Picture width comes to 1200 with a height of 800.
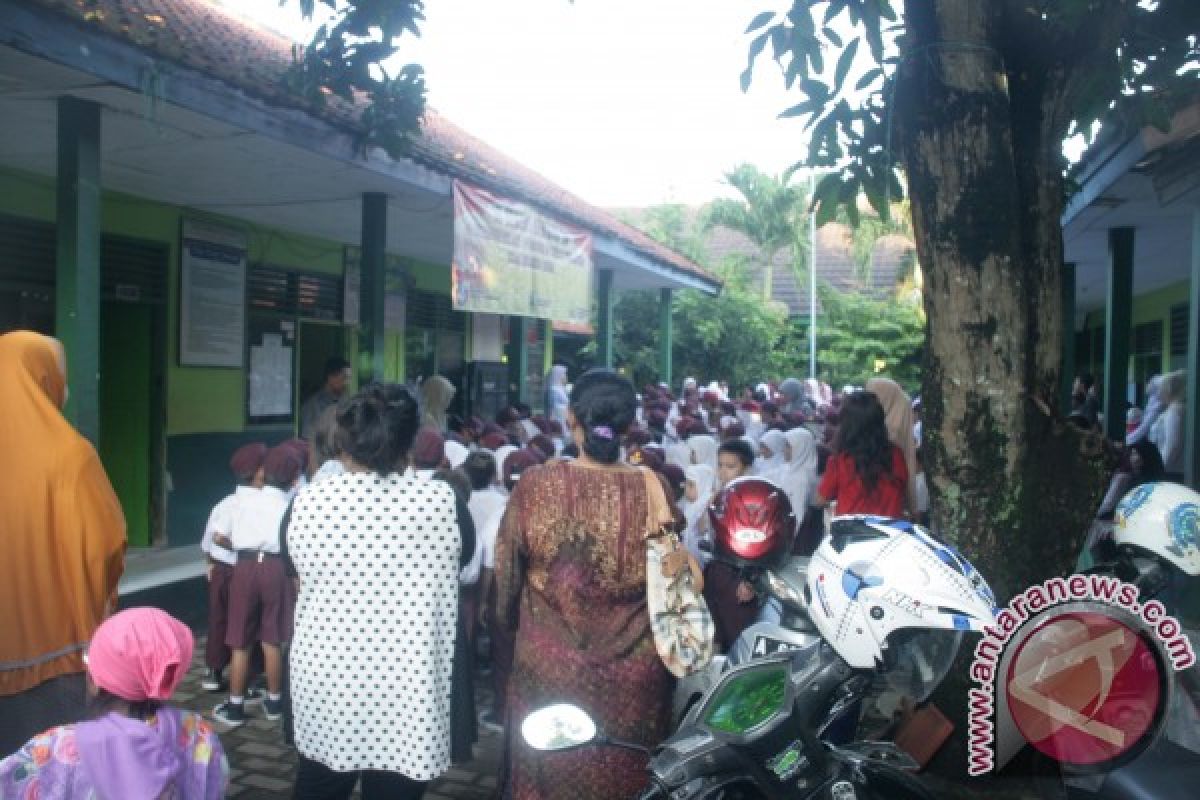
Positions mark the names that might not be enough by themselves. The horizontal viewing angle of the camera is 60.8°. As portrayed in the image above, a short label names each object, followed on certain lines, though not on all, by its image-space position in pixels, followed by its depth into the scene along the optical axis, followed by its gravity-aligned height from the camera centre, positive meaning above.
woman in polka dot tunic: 2.88 -0.74
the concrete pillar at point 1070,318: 11.16 +0.72
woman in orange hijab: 2.96 -0.59
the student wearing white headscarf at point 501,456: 6.32 -0.66
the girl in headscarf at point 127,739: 2.09 -0.83
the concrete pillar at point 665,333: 16.20 +0.46
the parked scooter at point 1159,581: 2.01 -0.50
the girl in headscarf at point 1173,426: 7.84 -0.40
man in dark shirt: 7.57 -0.25
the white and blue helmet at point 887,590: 1.90 -0.42
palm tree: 27.17 +4.03
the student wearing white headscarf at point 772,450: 7.64 -0.65
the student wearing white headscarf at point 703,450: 8.34 -0.72
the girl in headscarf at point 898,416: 5.96 -0.28
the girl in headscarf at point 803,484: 6.37 -0.76
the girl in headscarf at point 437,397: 9.43 -0.38
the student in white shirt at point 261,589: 5.29 -1.24
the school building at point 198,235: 5.14 +1.02
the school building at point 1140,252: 5.73 +1.30
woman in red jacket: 5.04 -0.49
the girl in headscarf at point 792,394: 12.47 -0.36
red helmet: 2.72 -0.44
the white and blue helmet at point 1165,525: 2.43 -0.36
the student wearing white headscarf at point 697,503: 5.52 -0.84
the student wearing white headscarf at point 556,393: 12.91 -0.44
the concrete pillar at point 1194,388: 7.16 -0.08
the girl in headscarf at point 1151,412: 8.62 -0.33
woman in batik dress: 2.81 -0.71
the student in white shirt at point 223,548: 5.42 -1.07
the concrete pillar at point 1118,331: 10.05 +0.44
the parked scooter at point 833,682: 1.94 -0.67
